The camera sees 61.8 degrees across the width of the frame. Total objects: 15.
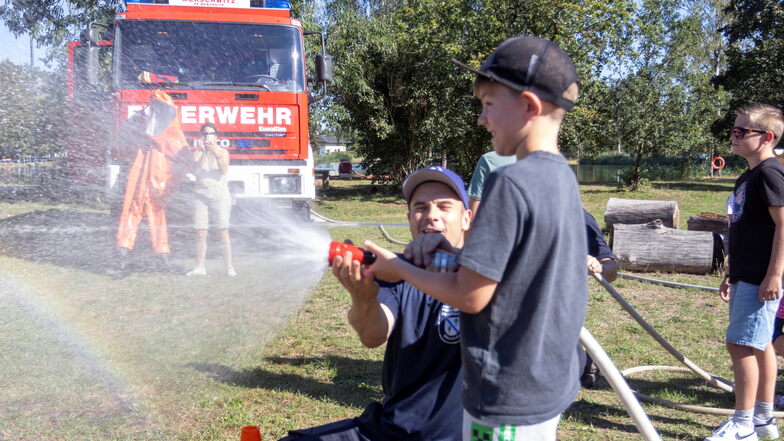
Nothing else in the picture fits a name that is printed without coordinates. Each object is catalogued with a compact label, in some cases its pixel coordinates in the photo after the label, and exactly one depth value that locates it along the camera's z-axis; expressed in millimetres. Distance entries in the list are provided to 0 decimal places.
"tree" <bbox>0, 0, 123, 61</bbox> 18786
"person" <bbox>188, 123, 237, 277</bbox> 8180
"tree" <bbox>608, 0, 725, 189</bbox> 27359
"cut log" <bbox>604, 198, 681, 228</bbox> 11289
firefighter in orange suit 8609
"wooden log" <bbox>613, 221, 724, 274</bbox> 9602
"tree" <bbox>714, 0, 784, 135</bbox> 29047
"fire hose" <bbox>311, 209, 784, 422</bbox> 2105
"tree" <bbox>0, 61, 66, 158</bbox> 16672
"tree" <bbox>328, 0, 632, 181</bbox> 21531
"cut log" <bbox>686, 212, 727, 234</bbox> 10969
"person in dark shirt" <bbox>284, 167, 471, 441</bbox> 2254
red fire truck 8883
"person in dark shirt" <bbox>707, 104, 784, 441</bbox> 3615
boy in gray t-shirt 1592
